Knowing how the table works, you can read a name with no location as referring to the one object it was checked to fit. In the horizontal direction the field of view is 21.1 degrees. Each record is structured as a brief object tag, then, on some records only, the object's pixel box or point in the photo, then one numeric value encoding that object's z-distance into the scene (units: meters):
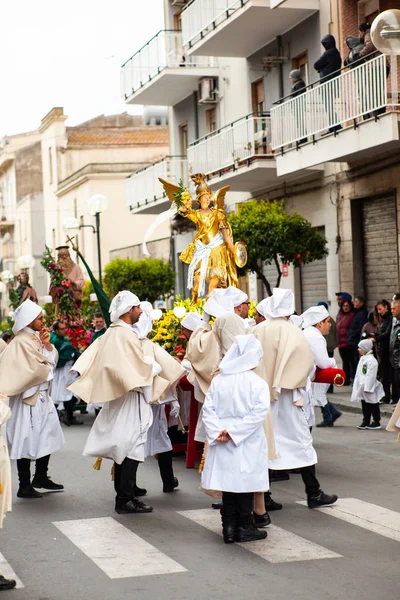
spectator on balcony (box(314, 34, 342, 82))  20.28
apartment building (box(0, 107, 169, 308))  44.22
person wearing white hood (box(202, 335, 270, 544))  7.53
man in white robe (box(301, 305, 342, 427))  9.68
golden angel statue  14.70
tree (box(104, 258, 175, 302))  31.45
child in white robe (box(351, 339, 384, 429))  13.75
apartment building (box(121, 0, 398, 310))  20.03
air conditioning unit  28.81
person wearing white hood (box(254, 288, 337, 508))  8.77
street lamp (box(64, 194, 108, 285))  21.78
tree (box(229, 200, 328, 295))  20.70
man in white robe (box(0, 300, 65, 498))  9.66
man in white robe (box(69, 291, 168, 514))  8.84
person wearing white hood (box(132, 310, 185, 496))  9.42
